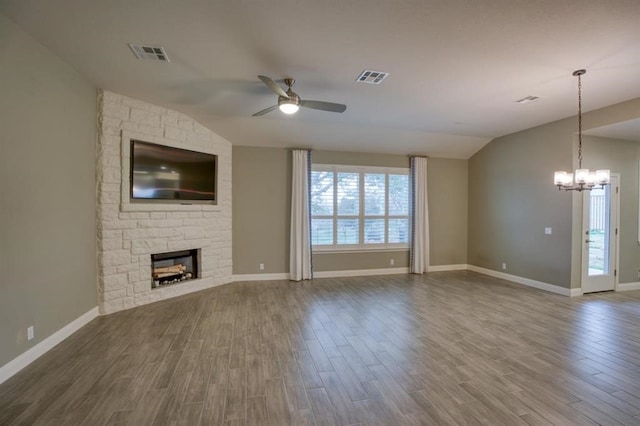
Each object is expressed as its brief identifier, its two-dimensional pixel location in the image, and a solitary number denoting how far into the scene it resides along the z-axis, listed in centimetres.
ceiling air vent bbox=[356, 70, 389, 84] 326
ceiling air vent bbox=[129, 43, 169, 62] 276
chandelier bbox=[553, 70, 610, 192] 353
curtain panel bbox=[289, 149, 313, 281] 590
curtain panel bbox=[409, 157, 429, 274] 663
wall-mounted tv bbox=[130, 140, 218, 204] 421
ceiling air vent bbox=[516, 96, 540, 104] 398
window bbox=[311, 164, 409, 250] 625
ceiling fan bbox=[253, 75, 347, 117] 315
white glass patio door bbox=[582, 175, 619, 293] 498
